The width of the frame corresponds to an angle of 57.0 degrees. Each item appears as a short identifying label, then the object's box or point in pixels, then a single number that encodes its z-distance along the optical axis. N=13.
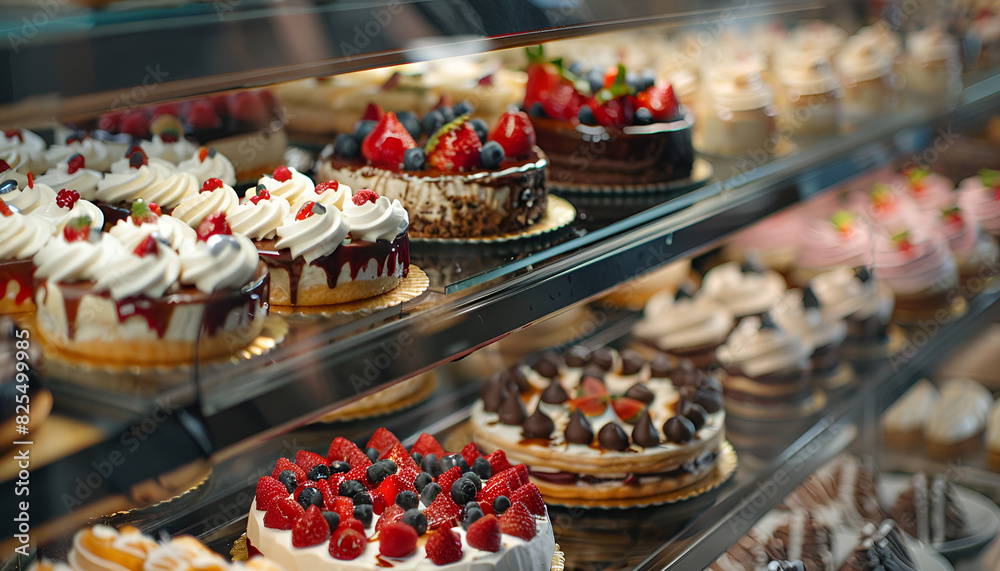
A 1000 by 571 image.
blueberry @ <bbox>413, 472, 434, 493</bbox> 1.65
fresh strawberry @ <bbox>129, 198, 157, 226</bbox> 1.27
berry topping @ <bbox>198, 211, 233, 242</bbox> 1.31
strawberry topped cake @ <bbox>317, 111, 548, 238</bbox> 1.84
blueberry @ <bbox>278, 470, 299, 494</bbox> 1.63
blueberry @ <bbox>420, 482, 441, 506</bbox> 1.61
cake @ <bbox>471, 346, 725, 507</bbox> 2.08
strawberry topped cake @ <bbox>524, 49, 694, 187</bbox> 2.28
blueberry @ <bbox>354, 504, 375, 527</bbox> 1.54
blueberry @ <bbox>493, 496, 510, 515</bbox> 1.59
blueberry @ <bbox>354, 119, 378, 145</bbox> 1.96
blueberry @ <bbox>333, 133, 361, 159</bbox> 1.94
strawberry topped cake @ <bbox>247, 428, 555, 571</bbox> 1.46
